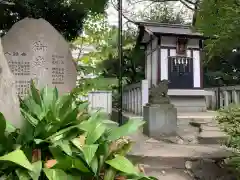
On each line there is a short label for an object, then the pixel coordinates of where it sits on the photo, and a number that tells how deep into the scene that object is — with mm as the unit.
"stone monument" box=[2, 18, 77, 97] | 4836
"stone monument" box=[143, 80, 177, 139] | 6348
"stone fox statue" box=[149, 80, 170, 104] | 6364
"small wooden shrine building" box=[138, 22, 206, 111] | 11422
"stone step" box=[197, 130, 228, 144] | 5800
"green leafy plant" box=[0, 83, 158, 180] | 2254
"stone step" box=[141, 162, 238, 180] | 4031
